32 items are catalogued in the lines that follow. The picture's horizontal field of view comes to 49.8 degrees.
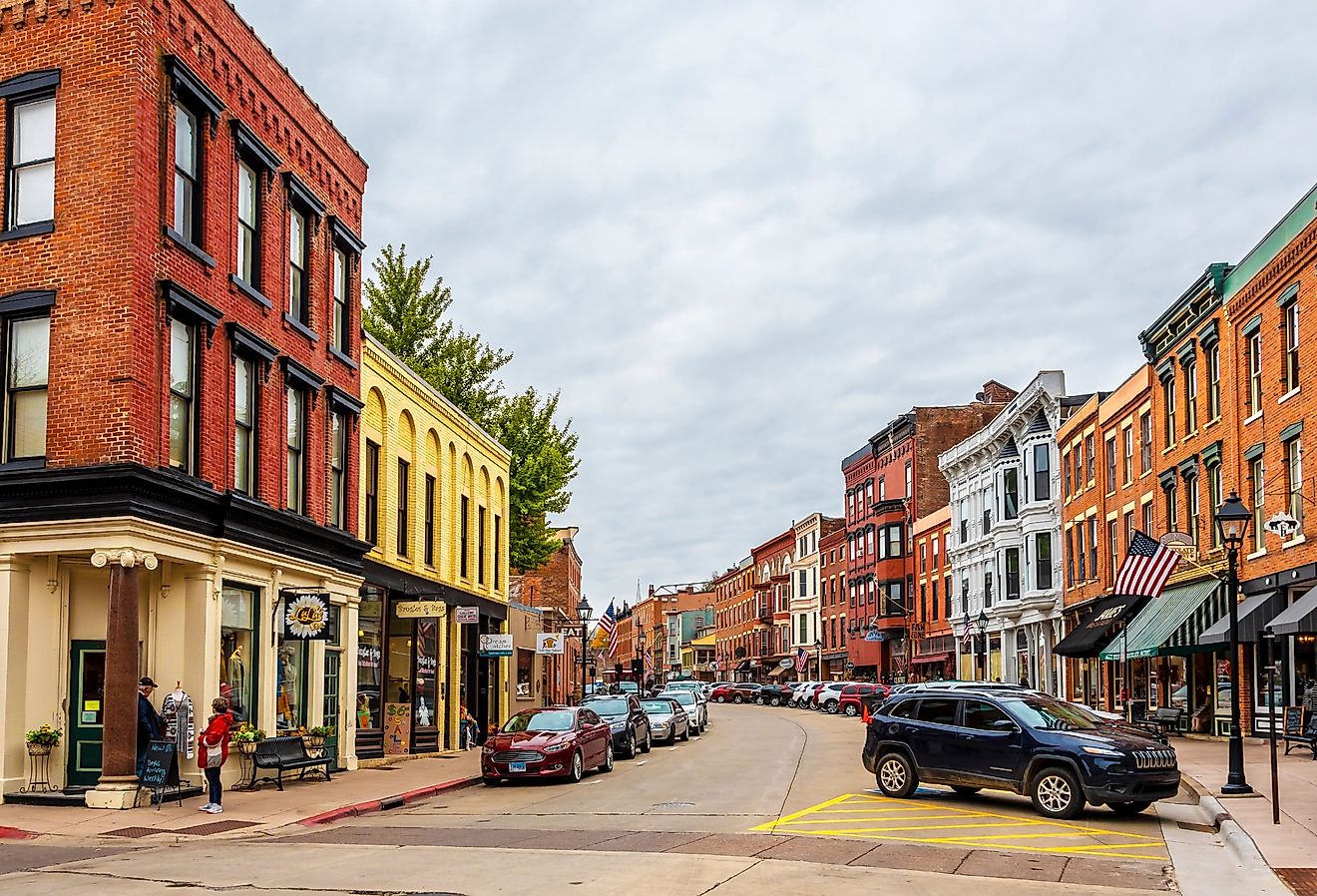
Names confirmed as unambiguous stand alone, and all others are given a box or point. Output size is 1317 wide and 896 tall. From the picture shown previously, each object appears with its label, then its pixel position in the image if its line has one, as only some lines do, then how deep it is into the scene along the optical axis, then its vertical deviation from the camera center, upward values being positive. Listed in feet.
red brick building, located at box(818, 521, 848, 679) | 310.45 -3.85
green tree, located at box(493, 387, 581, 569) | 166.91 +13.79
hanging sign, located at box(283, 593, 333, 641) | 82.12 -1.69
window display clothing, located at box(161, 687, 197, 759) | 68.80 -6.39
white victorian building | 184.85 +6.43
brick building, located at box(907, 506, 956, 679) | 239.91 -3.25
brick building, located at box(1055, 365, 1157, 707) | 143.64 +7.64
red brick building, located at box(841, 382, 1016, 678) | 260.62 +14.61
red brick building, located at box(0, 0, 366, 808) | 66.80 +10.44
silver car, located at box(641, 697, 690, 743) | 131.34 -12.38
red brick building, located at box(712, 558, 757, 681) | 418.72 -9.36
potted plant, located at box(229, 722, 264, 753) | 76.33 -8.02
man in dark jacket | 67.72 -6.48
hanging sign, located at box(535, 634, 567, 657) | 147.95 -5.94
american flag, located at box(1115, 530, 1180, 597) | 108.17 +1.39
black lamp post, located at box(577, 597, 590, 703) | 166.71 -2.94
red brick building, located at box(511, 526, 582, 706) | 249.34 -1.73
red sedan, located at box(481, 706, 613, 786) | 84.48 -9.64
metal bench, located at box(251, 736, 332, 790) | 76.23 -9.20
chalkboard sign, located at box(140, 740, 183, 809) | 66.33 -8.23
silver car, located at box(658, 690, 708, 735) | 153.89 -13.35
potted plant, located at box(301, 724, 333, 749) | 84.89 -8.89
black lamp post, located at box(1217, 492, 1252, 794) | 66.03 +0.50
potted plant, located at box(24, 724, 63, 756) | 67.26 -7.16
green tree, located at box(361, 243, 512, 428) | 158.81 +29.16
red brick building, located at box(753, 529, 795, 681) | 365.20 -5.35
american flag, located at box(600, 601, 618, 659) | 170.81 -4.29
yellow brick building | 105.09 +2.09
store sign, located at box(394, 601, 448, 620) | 104.22 -1.60
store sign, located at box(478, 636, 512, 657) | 123.13 -5.01
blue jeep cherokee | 61.77 -7.64
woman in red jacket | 65.67 -7.39
